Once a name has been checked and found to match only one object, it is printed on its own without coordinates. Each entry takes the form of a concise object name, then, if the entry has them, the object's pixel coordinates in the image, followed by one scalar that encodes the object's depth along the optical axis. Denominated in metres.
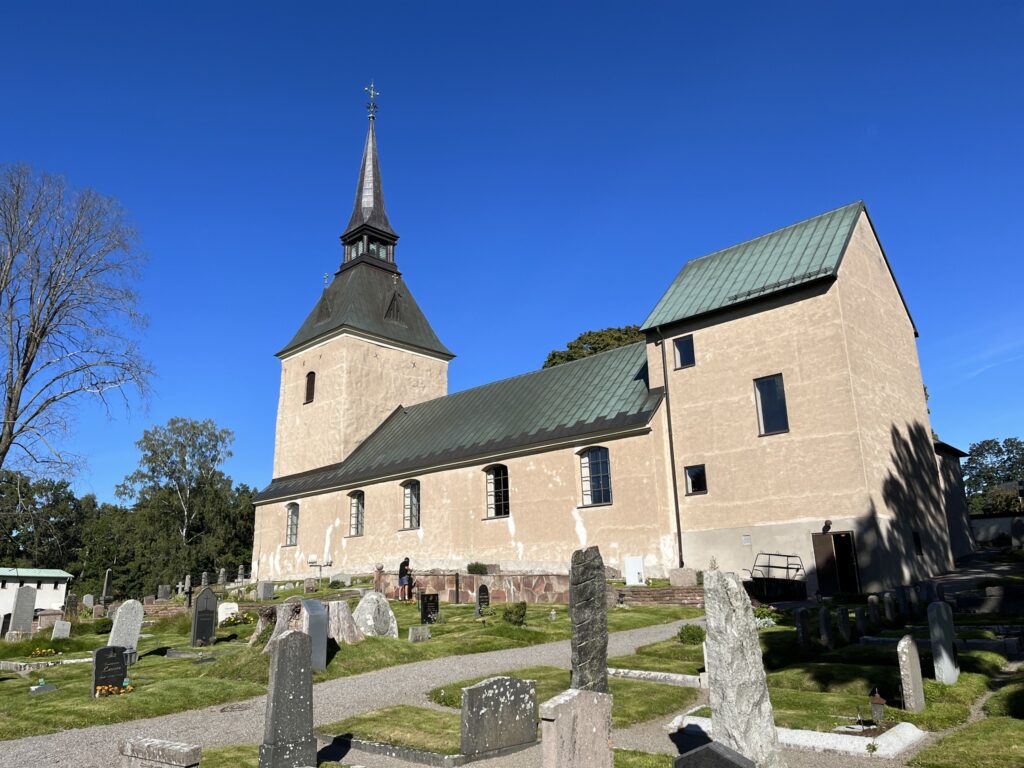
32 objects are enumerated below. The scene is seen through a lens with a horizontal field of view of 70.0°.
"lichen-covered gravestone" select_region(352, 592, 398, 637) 15.51
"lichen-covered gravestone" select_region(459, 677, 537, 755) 7.62
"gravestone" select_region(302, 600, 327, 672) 12.74
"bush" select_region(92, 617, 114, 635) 22.17
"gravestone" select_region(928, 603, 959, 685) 9.74
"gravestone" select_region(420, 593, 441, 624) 18.59
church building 21.25
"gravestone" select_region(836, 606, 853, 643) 12.89
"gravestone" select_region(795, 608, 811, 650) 12.28
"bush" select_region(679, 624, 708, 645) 13.41
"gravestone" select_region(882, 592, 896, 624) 14.61
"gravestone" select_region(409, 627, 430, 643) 15.25
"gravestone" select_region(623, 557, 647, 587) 22.81
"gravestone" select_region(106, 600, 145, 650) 14.93
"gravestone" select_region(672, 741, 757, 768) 4.66
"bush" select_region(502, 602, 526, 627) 16.92
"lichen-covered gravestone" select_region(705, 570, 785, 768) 6.82
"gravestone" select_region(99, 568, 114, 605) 33.38
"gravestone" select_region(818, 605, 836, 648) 12.29
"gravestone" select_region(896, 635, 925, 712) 8.69
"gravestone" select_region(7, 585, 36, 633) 21.39
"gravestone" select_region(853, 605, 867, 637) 13.32
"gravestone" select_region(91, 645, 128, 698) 11.50
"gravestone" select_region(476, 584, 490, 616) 19.81
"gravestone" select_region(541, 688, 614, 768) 6.01
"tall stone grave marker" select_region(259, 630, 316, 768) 7.25
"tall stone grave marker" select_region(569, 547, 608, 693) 9.34
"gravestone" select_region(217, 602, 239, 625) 21.66
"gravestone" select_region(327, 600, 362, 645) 14.27
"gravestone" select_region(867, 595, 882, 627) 14.22
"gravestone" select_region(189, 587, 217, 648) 17.11
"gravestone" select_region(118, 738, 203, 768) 6.14
